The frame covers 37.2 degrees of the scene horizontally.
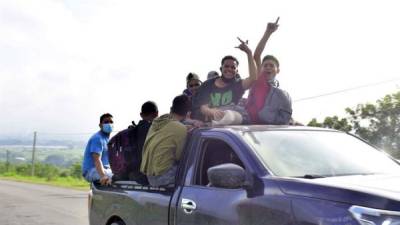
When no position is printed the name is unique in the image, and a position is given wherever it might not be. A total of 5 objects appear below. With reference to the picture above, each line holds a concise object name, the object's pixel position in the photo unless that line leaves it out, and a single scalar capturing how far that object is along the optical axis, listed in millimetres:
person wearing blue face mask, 6973
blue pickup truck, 3631
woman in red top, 5875
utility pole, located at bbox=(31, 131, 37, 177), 64400
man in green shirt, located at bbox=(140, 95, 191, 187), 5367
